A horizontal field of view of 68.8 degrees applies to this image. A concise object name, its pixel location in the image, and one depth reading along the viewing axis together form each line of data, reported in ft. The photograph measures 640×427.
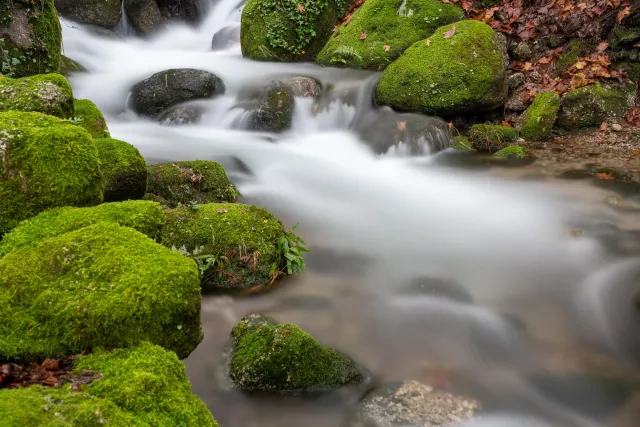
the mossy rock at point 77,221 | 9.57
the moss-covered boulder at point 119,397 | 5.74
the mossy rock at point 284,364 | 10.79
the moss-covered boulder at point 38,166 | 9.99
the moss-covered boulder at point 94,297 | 7.40
